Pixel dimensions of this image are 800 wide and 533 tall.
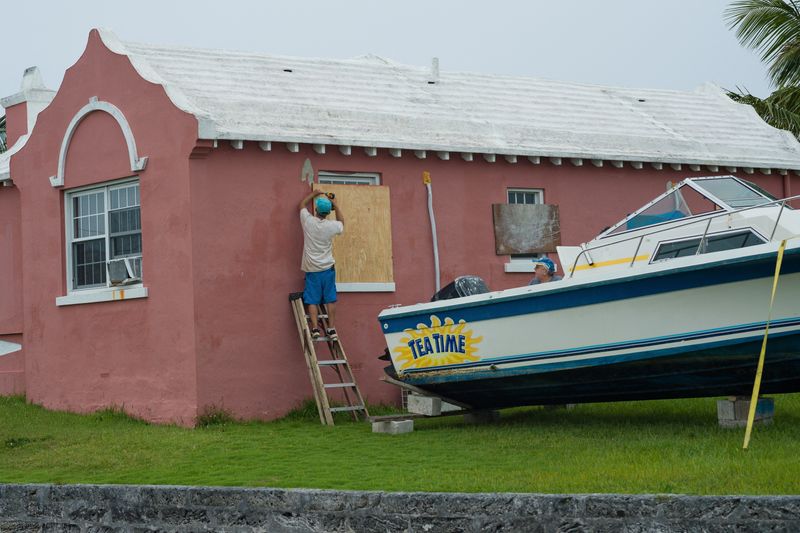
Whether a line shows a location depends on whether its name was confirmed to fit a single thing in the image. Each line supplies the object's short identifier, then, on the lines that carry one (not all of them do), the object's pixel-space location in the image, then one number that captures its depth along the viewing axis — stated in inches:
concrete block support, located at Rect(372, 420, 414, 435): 570.3
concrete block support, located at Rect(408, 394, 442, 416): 590.2
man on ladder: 631.8
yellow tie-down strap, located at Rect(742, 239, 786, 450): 425.1
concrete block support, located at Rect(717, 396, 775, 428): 504.1
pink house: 629.9
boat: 470.0
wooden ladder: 616.1
